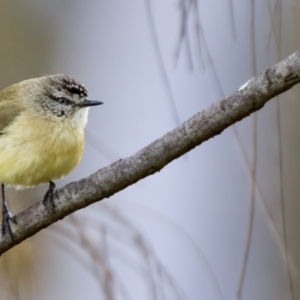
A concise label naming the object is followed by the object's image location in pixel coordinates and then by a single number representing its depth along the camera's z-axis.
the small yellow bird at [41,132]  8.30
